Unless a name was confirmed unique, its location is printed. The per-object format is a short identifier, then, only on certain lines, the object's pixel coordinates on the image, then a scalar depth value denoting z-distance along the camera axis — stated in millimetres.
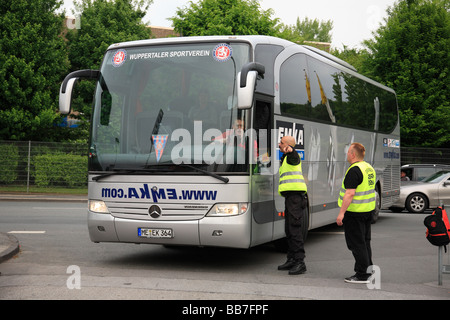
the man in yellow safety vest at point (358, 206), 7629
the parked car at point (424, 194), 19328
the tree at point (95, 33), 29953
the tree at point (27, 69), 26125
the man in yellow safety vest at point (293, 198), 8258
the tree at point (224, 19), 30875
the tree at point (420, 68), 29891
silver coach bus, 8125
